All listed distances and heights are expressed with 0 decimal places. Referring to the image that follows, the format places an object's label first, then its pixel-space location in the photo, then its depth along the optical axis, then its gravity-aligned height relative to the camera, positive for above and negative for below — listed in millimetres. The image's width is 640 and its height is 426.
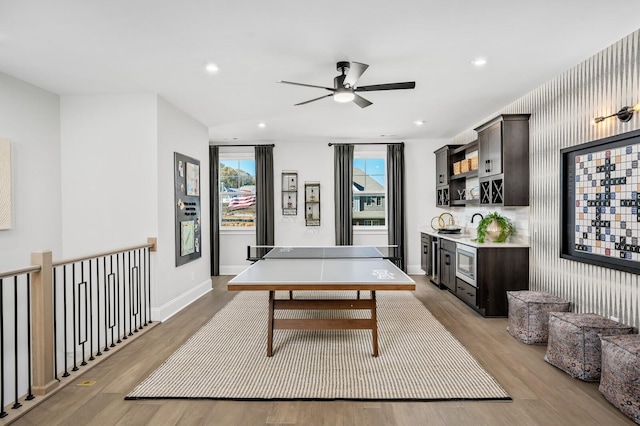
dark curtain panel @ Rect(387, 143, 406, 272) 6988 +222
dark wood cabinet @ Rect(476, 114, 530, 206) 4297 +612
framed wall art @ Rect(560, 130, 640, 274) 2797 +42
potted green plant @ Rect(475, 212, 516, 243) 4543 -263
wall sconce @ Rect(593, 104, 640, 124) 2773 +752
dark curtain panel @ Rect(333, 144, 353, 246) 7020 +367
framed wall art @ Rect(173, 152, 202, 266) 4699 +47
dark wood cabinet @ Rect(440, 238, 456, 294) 5258 -854
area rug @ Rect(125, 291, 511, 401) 2547 -1291
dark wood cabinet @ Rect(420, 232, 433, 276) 6348 -829
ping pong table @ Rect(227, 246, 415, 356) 2771 -558
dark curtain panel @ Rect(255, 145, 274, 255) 7012 +287
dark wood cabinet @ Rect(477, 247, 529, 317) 4293 -800
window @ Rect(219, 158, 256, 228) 7289 +389
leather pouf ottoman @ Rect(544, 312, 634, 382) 2672 -1024
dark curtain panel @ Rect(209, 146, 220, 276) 7078 +102
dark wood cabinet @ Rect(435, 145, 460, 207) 6336 +649
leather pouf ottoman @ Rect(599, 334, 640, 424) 2182 -1054
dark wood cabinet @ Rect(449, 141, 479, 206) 5723 +468
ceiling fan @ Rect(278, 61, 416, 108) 3227 +1120
